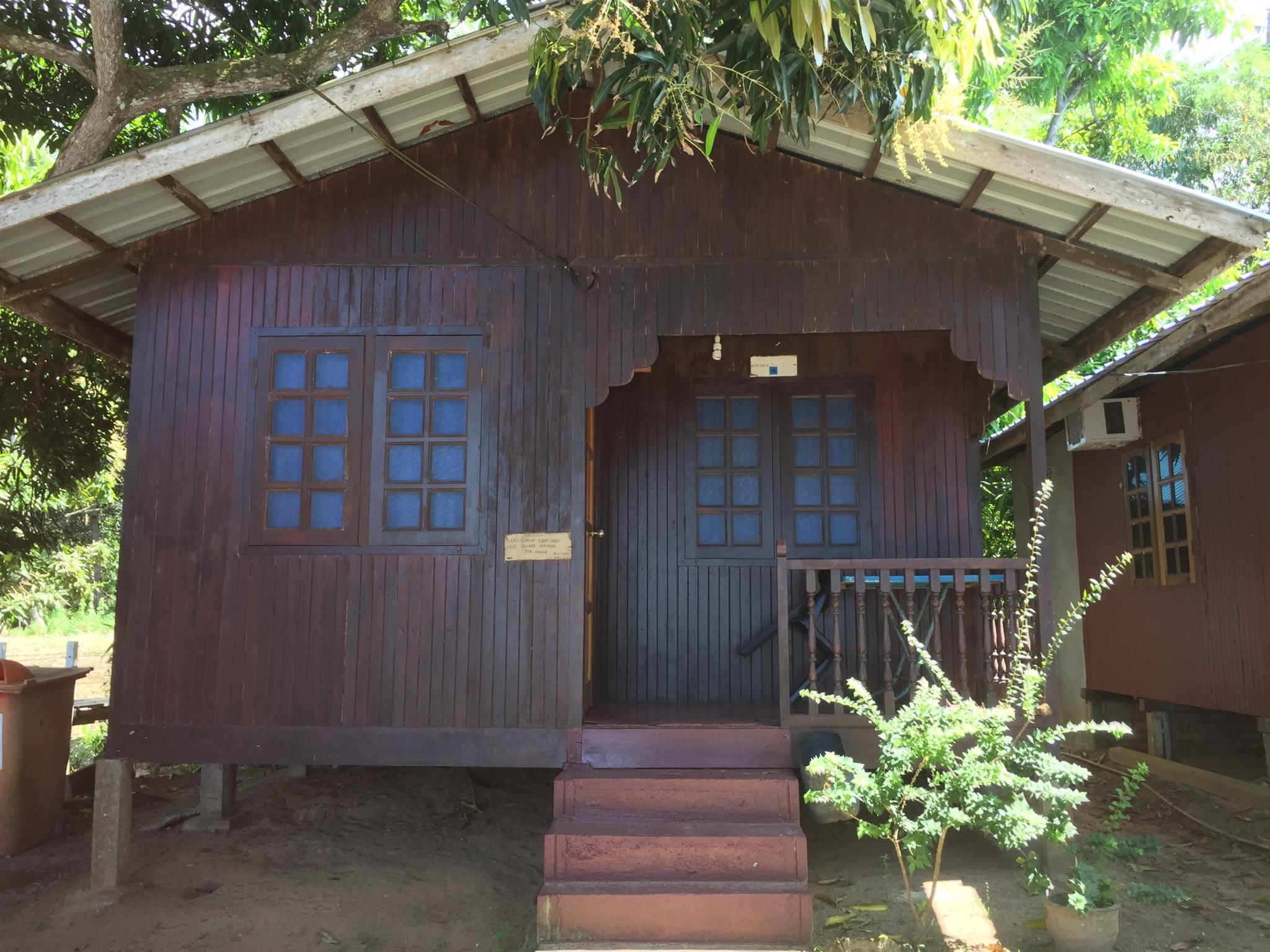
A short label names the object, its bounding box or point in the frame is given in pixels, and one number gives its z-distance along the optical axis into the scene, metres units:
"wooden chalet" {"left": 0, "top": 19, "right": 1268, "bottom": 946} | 5.39
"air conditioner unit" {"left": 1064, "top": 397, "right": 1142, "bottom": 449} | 8.35
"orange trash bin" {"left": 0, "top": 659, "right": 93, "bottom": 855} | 6.18
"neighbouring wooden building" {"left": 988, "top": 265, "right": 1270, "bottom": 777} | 6.87
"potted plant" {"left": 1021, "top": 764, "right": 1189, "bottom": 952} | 4.14
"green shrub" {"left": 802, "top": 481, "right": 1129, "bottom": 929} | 3.96
